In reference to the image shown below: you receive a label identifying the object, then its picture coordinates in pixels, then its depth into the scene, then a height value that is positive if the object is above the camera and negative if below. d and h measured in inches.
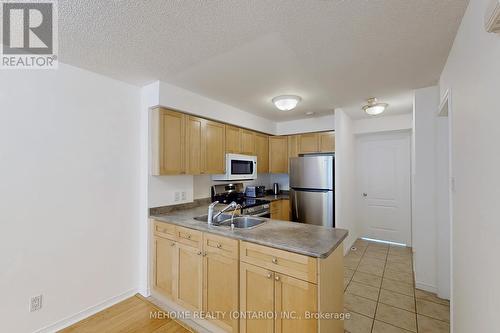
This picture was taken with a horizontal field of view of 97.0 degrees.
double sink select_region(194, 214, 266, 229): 94.3 -23.4
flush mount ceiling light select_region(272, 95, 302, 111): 112.3 +33.8
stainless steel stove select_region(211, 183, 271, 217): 126.0 -20.4
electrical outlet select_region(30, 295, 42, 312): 72.5 -44.6
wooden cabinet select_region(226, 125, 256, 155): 134.4 +17.5
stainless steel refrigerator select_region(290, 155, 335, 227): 139.9 -15.1
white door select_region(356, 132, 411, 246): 165.8 -14.8
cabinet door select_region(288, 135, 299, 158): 167.3 +16.4
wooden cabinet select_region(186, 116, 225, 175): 110.1 +11.4
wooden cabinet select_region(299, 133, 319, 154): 157.9 +17.8
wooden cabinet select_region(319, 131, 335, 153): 150.8 +17.6
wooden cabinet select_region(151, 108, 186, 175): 97.7 +11.6
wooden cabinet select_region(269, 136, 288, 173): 172.1 +10.4
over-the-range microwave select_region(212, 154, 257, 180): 131.0 -0.3
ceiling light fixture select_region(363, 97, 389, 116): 123.3 +34.0
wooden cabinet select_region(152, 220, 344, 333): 57.7 -35.2
